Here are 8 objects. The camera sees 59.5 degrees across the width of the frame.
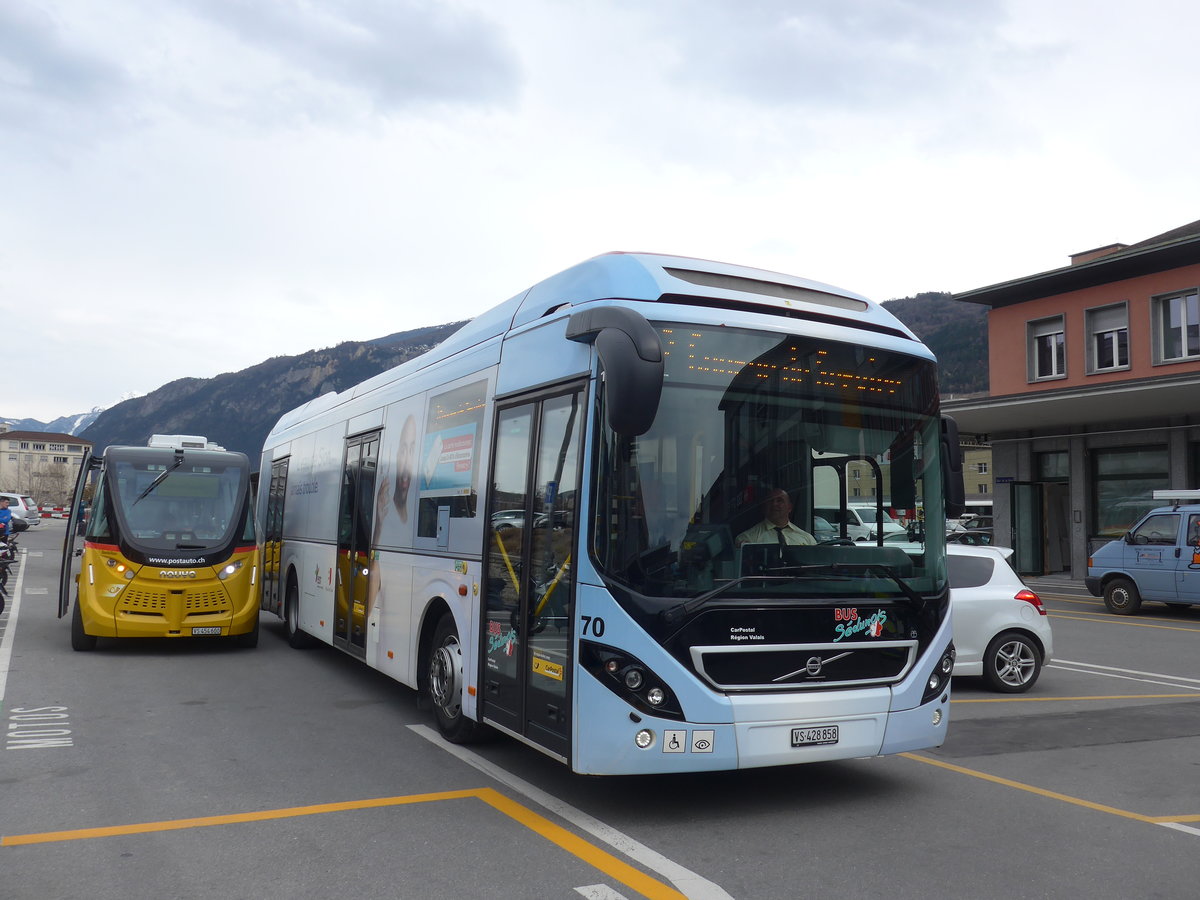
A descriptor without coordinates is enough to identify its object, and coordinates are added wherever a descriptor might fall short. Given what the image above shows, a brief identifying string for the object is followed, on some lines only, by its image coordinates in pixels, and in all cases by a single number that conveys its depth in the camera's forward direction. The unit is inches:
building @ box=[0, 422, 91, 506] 6097.4
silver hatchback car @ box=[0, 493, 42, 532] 1500.0
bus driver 213.8
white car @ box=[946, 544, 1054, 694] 403.2
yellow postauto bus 457.7
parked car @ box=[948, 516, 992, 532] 1660.9
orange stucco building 994.7
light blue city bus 206.5
